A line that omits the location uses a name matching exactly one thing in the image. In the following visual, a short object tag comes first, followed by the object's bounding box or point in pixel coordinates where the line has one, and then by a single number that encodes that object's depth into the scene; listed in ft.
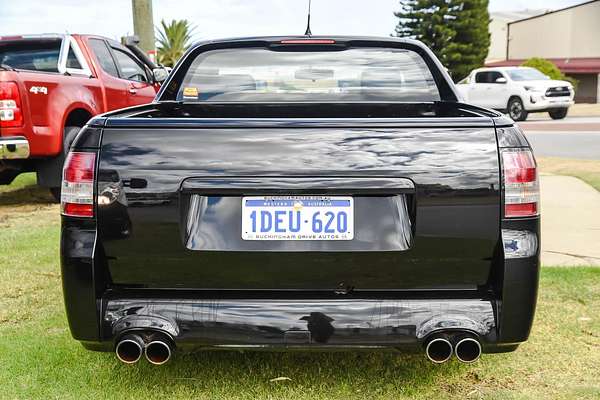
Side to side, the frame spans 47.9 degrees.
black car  8.11
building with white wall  164.35
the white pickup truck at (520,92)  70.54
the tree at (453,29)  168.66
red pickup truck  22.00
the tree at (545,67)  111.24
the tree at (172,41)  203.10
